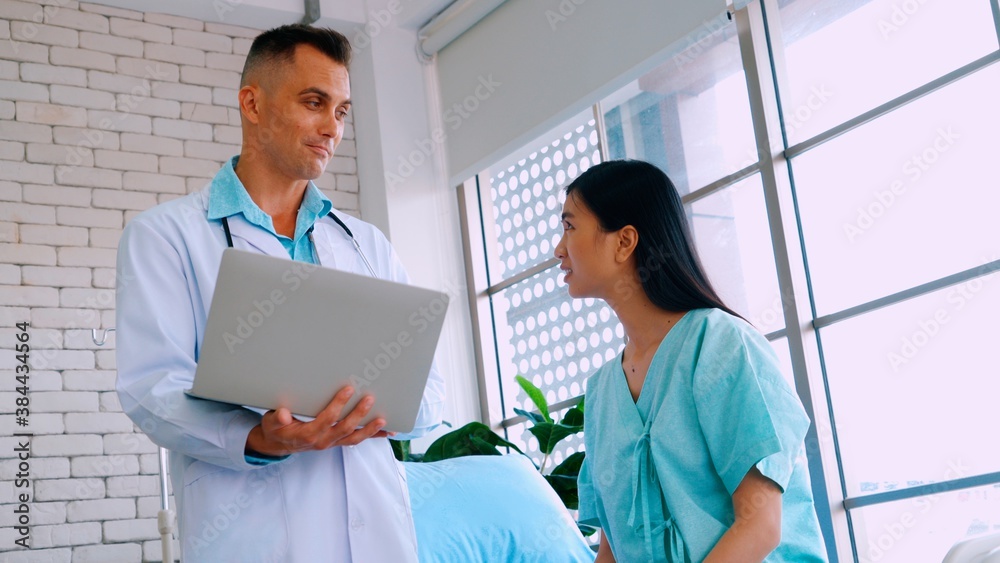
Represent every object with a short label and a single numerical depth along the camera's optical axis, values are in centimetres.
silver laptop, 142
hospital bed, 279
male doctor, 150
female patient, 168
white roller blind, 385
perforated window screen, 439
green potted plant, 396
